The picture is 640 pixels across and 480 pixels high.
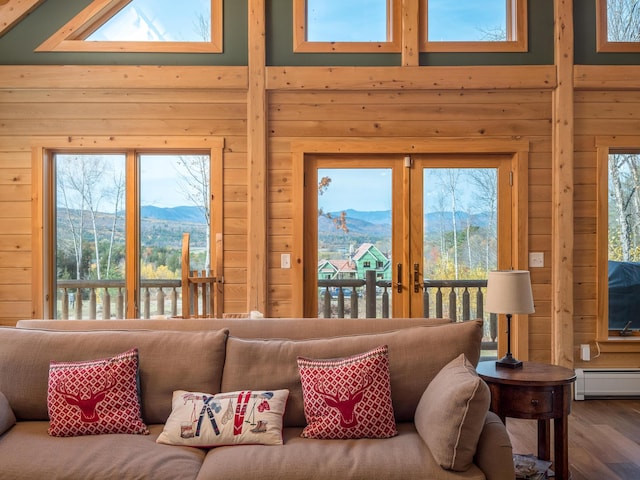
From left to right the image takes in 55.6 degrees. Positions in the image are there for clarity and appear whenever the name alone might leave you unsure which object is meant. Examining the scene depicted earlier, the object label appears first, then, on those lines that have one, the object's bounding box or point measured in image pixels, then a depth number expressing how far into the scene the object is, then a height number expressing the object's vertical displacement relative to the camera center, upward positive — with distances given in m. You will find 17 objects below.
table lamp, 3.03 -0.26
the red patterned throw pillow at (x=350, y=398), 2.42 -0.62
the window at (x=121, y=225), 4.91 +0.18
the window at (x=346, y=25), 4.84 +1.79
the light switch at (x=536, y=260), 4.82 -0.12
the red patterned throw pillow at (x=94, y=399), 2.47 -0.62
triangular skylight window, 4.81 +1.77
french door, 4.91 +0.13
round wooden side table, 2.72 -0.70
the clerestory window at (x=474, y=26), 4.86 +1.78
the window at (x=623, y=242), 4.94 +0.02
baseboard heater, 4.76 -1.10
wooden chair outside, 3.81 -0.28
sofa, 2.18 -0.61
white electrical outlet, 4.80 -0.86
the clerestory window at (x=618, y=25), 4.84 +1.76
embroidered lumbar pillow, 2.41 -0.70
